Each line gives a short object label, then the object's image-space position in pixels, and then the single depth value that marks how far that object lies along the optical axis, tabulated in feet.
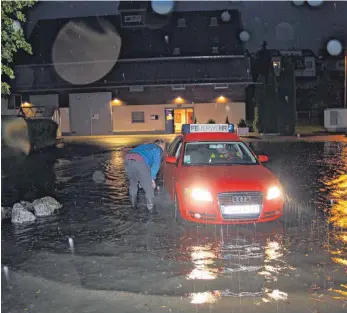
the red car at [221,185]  25.20
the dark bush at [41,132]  83.87
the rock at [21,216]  29.43
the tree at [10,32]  28.68
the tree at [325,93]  182.19
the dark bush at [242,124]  126.52
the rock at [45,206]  31.24
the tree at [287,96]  113.80
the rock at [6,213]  30.90
